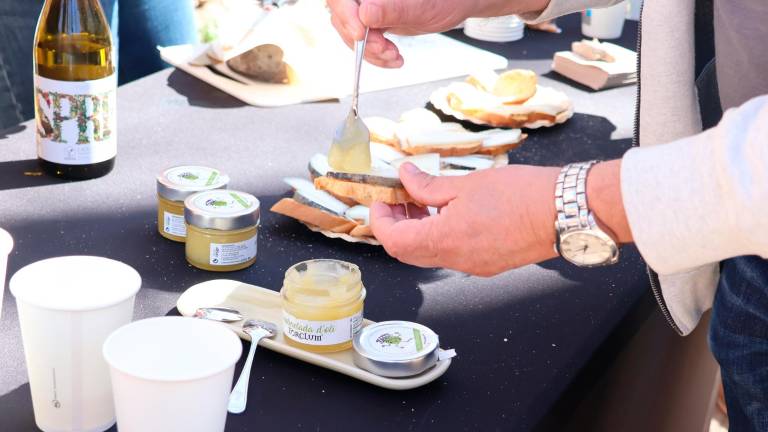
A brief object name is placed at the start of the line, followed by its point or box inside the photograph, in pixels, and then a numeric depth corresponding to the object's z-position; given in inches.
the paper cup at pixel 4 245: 30.3
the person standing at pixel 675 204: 28.3
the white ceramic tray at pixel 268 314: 34.0
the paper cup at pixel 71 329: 27.6
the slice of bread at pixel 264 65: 69.9
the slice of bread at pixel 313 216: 46.8
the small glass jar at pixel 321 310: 34.9
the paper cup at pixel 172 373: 25.4
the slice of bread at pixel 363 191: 41.0
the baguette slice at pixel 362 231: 46.3
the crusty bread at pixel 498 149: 57.9
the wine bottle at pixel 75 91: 47.7
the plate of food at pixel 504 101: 64.8
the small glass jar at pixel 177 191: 44.8
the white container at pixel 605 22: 92.3
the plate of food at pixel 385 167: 45.9
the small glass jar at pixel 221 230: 42.2
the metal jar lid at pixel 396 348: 34.0
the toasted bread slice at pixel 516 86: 67.4
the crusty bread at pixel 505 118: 64.5
